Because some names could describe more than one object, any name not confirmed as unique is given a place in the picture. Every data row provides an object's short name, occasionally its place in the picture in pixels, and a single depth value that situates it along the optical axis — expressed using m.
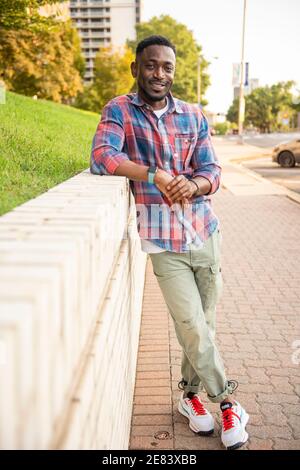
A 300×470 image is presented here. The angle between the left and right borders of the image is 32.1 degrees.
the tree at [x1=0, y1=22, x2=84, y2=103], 25.55
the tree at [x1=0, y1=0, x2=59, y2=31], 10.58
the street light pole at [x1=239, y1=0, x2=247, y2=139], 36.93
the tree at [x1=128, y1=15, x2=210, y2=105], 65.31
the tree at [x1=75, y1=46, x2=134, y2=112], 43.81
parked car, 20.84
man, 2.81
